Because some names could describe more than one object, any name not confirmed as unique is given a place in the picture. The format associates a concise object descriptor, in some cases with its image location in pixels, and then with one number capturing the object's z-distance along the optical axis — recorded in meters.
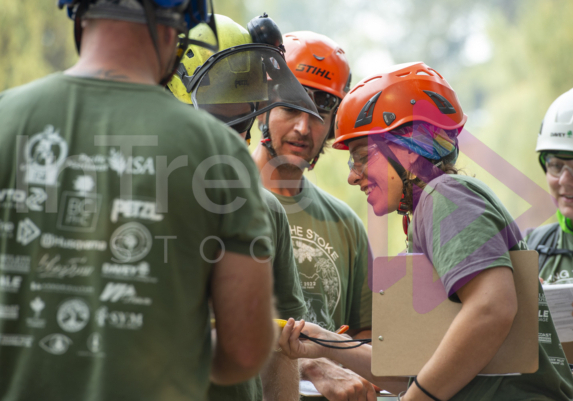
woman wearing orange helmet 4.34
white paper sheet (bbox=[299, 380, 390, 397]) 6.43
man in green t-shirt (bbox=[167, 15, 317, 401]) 5.14
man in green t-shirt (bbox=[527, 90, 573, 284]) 9.14
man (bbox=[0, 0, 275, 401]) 2.84
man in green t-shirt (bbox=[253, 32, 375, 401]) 7.57
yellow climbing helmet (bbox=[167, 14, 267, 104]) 5.96
